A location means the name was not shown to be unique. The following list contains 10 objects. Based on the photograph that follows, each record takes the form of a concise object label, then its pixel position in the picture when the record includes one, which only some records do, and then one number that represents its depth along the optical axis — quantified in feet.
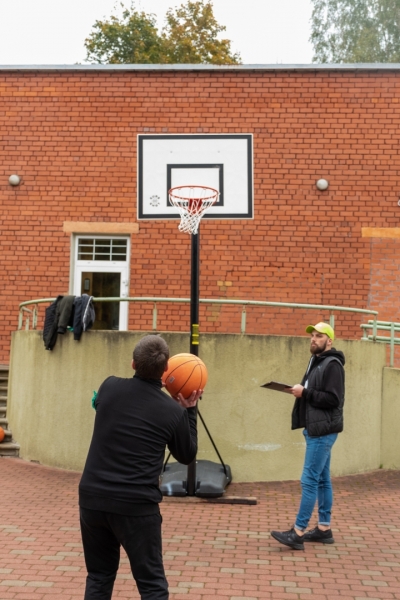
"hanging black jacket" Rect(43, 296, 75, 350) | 35.88
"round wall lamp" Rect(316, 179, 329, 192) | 47.21
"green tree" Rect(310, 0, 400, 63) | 116.37
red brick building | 47.26
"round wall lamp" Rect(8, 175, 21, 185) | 48.78
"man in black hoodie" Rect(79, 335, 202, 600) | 12.91
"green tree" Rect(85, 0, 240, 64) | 106.22
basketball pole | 30.99
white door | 48.96
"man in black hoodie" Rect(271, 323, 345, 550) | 22.57
